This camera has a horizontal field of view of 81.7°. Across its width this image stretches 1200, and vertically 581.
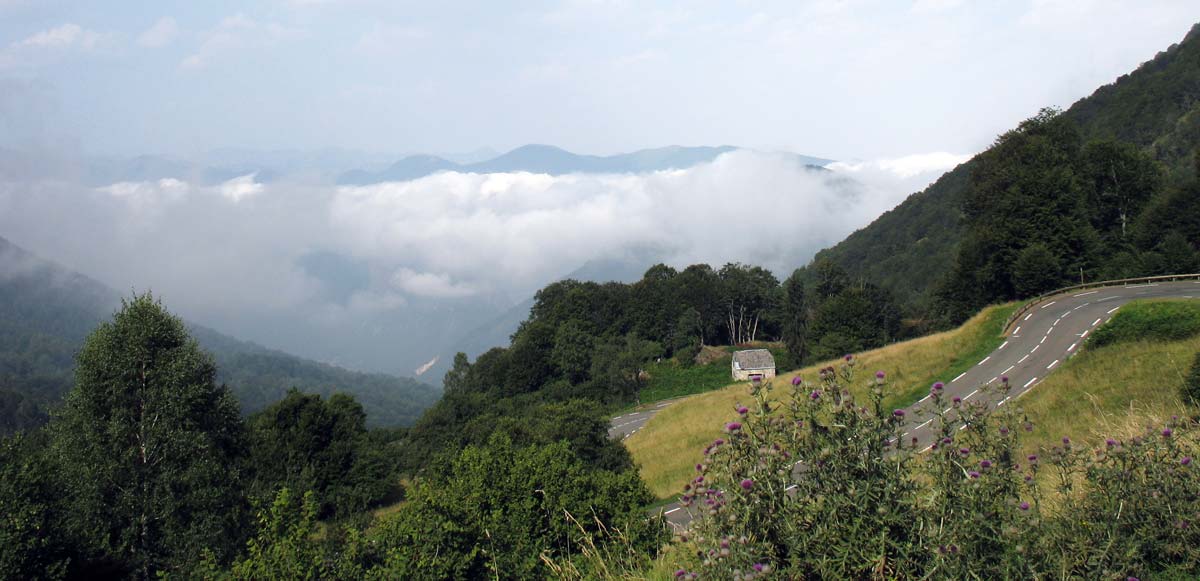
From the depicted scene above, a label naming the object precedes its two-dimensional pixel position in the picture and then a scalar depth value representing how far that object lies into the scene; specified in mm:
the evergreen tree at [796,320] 68250
